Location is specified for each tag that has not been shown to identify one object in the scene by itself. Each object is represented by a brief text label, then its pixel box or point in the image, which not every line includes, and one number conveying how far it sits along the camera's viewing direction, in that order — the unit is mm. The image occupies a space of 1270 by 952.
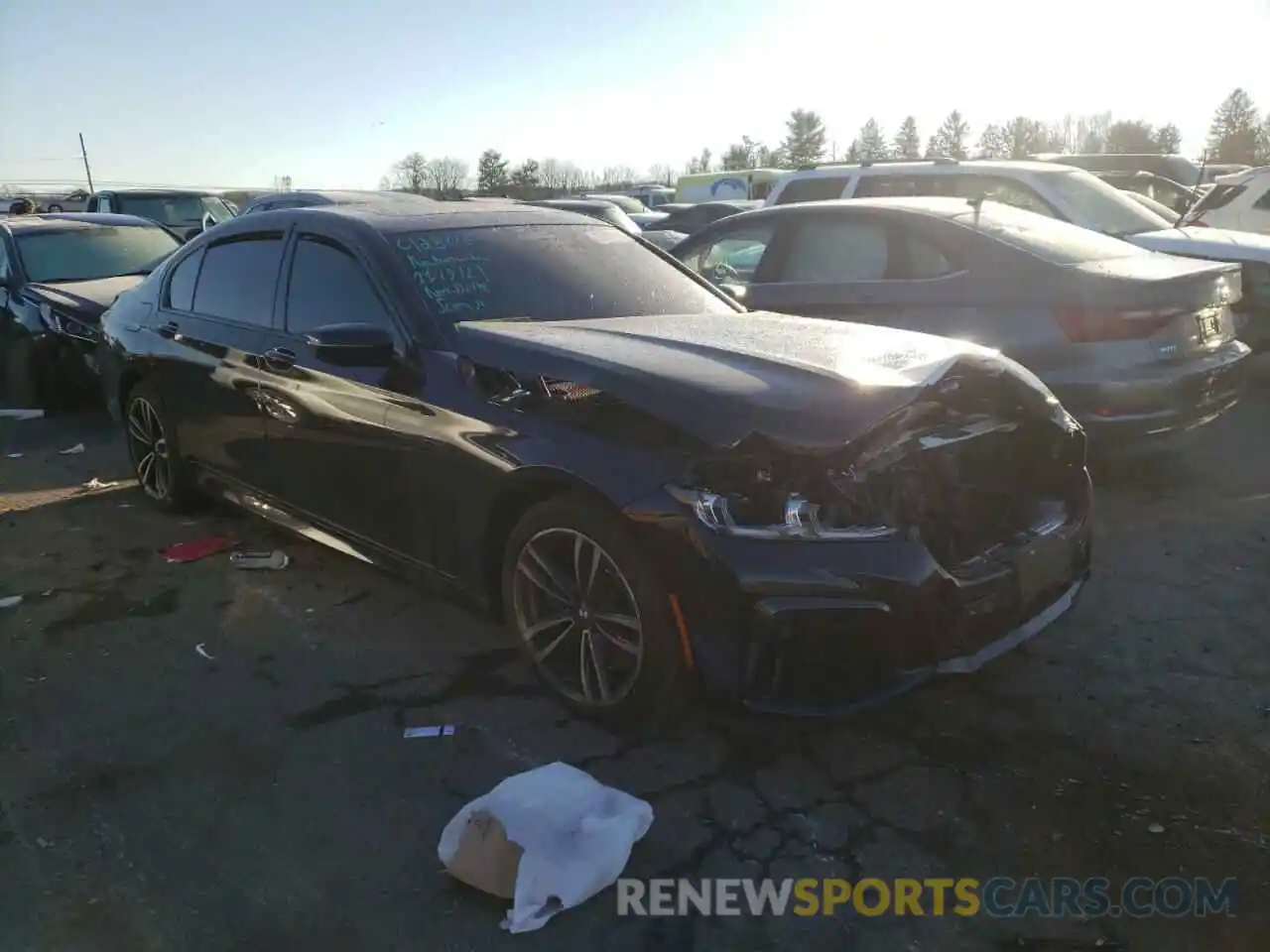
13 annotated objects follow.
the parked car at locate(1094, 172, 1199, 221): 13203
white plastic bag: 2508
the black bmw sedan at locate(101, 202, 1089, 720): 2793
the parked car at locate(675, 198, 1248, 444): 5152
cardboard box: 2557
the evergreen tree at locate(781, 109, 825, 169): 81562
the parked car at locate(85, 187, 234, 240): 15453
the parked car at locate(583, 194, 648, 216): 24592
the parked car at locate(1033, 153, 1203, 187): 17594
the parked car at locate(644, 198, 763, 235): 18750
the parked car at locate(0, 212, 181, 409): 8156
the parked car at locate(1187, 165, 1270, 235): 11047
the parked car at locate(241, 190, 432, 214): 10680
